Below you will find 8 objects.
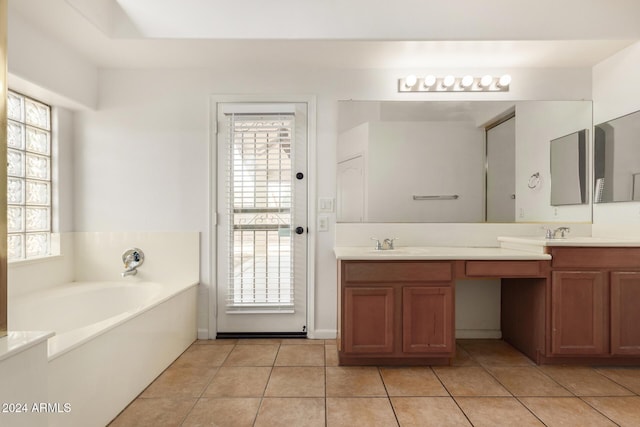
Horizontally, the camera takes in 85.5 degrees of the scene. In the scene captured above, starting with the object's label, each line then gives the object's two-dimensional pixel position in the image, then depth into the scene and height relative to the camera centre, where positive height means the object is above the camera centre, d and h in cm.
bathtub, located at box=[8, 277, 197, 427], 149 -72
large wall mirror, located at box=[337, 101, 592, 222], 282 +43
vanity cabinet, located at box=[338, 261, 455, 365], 230 -65
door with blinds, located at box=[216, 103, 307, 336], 284 -8
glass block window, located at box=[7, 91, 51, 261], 241 +24
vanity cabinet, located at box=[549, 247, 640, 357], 230 -59
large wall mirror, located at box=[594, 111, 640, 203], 243 +39
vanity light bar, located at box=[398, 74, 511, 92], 277 +103
